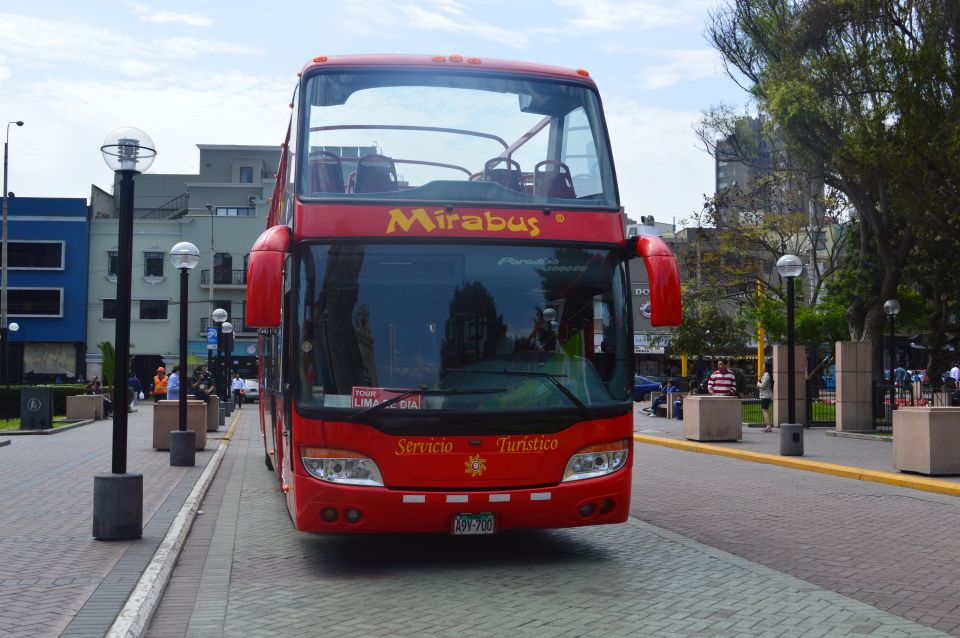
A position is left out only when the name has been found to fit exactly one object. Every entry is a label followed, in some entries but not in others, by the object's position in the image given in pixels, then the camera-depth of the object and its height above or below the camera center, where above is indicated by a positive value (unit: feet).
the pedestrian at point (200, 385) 92.73 -2.36
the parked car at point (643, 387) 163.99 -3.72
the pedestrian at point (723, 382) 81.00 -1.43
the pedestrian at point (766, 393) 87.35 -2.48
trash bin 87.25 -3.84
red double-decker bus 25.95 +0.66
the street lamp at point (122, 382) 30.17 -0.60
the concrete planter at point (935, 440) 48.78 -3.46
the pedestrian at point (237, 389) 155.22 -3.95
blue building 197.26 +14.15
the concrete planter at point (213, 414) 89.76 -4.44
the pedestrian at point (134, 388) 140.17 -3.71
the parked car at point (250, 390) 176.20 -4.68
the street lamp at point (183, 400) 55.72 -2.11
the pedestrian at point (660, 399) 120.03 -4.04
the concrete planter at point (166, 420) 66.39 -3.64
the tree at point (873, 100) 75.61 +19.84
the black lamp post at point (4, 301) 138.00 +8.10
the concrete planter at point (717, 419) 75.41 -3.91
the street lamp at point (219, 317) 114.13 +4.73
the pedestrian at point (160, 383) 113.91 -2.31
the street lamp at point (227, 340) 122.01 +2.48
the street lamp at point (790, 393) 61.46 -1.81
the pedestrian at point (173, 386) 78.02 -1.80
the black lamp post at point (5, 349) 131.65 +1.21
